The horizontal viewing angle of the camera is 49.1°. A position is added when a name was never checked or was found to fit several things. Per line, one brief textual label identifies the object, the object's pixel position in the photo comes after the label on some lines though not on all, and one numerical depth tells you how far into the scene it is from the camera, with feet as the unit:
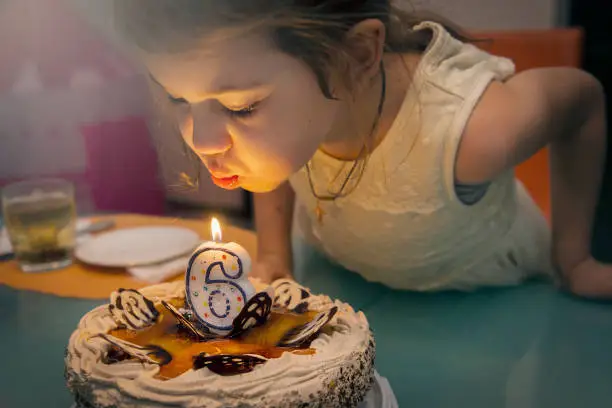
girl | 1.92
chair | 2.52
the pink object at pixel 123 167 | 2.60
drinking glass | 2.90
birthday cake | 1.65
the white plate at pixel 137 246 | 3.11
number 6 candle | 1.96
